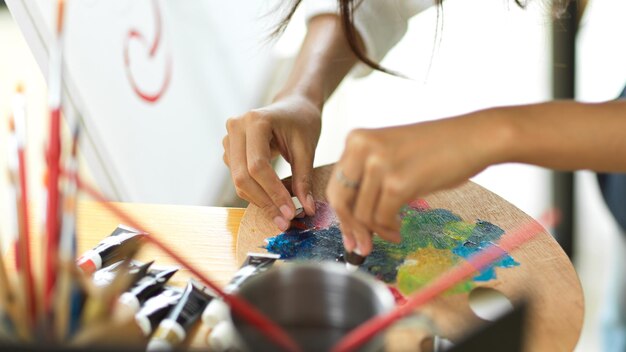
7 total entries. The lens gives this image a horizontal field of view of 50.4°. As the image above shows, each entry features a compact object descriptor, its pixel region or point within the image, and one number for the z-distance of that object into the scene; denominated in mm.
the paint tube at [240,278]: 731
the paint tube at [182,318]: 699
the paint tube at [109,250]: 833
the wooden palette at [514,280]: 754
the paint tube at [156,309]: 719
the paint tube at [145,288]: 742
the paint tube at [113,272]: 795
